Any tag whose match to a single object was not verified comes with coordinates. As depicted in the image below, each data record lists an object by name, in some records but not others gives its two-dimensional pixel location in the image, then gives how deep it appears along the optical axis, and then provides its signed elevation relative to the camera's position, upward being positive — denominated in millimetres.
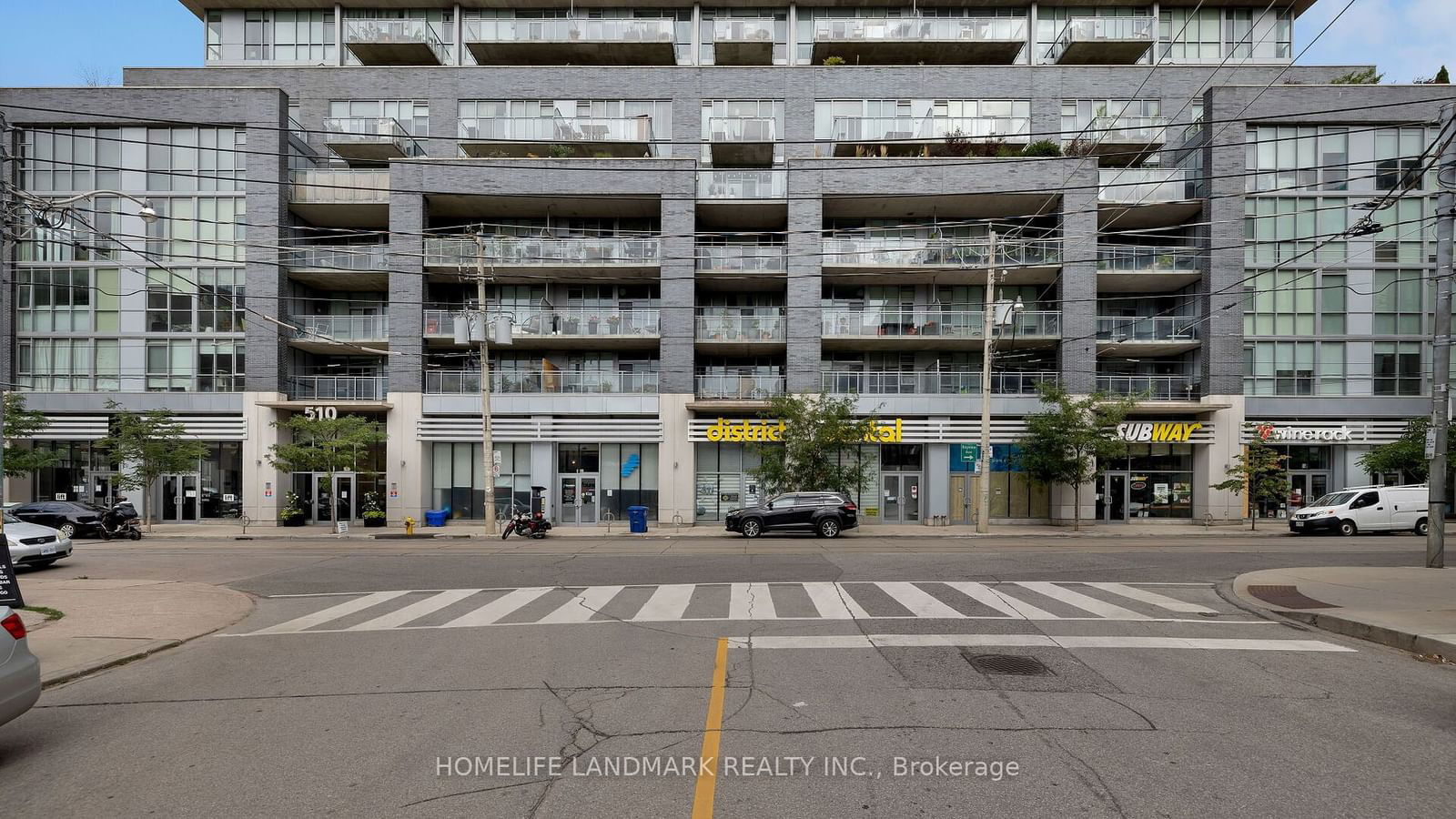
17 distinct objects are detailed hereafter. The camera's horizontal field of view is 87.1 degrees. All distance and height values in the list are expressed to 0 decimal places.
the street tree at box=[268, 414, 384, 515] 28797 -951
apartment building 31859 +6129
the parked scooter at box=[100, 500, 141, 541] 26547 -3656
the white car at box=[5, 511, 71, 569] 16578 -2791
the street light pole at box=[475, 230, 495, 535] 26797 +326
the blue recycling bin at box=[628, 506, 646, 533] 28750 -3718
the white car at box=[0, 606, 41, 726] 5258 -1787
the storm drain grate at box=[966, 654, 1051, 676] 7641 -2495
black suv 25859 -3218
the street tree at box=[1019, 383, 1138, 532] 28844 -606
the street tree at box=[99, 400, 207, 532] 28969 -1087
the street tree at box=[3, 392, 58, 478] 29219 -515
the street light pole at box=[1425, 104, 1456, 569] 15094 +871
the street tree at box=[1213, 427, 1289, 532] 29625 -2133
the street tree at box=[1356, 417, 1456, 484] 29125 -1234
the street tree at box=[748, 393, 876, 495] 28531 -848
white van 26703 -3104
